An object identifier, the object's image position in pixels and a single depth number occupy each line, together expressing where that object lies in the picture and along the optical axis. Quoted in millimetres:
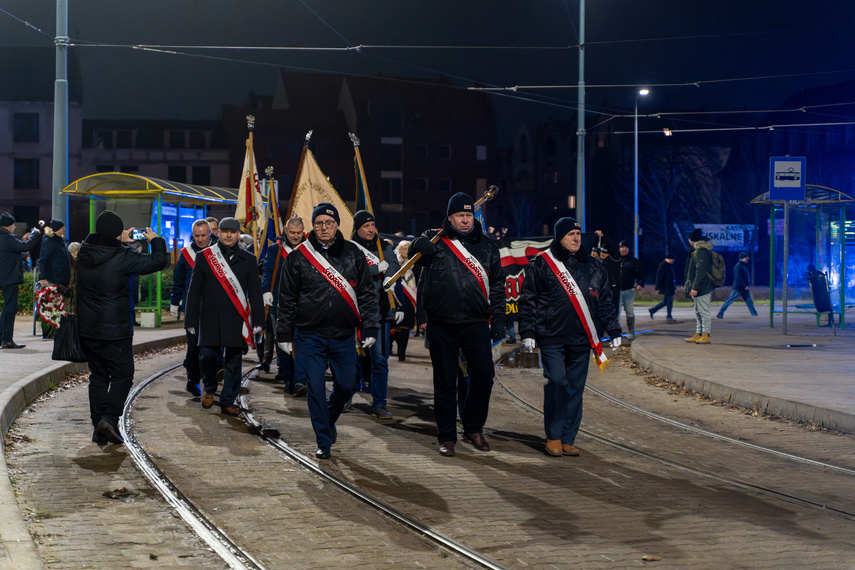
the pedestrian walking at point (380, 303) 9641
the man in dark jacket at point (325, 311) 7512
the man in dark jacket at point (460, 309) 7828
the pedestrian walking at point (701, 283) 16109
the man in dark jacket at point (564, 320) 7824
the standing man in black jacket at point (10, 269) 14646
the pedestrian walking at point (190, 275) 10766
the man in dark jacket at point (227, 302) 9547
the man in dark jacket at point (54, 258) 14844
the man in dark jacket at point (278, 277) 10977
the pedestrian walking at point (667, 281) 23625
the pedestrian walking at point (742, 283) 25641
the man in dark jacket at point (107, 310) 7961
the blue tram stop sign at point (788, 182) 16859
